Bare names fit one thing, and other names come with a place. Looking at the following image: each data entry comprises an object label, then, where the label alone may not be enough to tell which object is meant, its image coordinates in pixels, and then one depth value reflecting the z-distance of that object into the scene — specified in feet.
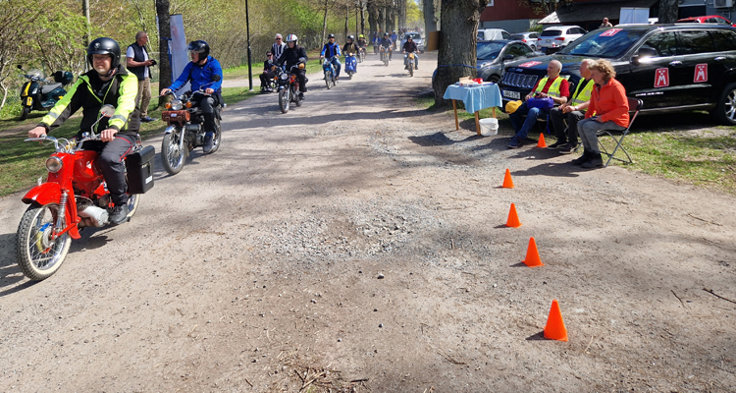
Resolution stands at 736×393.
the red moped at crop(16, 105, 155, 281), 15.80
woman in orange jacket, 26.32
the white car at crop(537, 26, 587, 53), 115.96
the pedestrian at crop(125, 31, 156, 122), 41.73
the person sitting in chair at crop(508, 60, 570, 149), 30.55
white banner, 48.98
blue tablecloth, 33.22
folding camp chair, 27.02
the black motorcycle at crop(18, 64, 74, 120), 48.85
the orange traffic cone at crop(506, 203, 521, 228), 19.45
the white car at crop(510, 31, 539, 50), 124.20
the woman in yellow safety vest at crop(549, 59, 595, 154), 28.66
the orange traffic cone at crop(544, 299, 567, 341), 12.48
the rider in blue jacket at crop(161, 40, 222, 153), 30.04
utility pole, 66.09
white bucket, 34.47
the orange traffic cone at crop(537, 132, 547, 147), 31.04
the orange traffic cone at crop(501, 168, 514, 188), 24.19
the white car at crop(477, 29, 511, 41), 90.74
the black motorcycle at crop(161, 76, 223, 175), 27.22
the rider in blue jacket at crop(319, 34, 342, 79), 66.80
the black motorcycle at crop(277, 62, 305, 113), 46.50
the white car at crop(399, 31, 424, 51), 183.46
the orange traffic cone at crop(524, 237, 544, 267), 16.33
